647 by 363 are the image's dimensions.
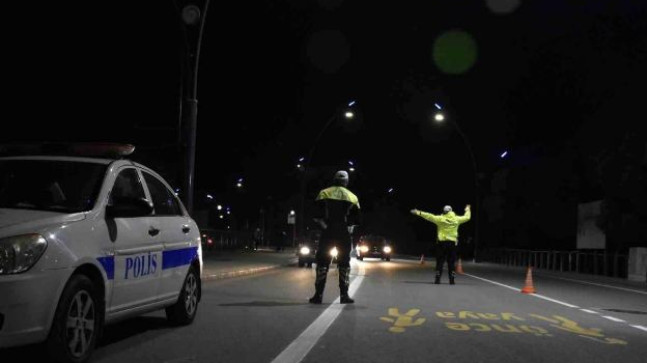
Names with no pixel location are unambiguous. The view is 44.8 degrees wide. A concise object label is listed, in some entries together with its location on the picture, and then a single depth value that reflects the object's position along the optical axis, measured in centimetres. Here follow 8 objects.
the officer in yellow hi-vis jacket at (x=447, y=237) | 1839
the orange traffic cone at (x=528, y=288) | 1672
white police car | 558
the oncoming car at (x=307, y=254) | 2848
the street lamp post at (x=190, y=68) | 1686
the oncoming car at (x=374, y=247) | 4338
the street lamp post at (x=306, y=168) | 3862
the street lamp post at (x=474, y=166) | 4137
